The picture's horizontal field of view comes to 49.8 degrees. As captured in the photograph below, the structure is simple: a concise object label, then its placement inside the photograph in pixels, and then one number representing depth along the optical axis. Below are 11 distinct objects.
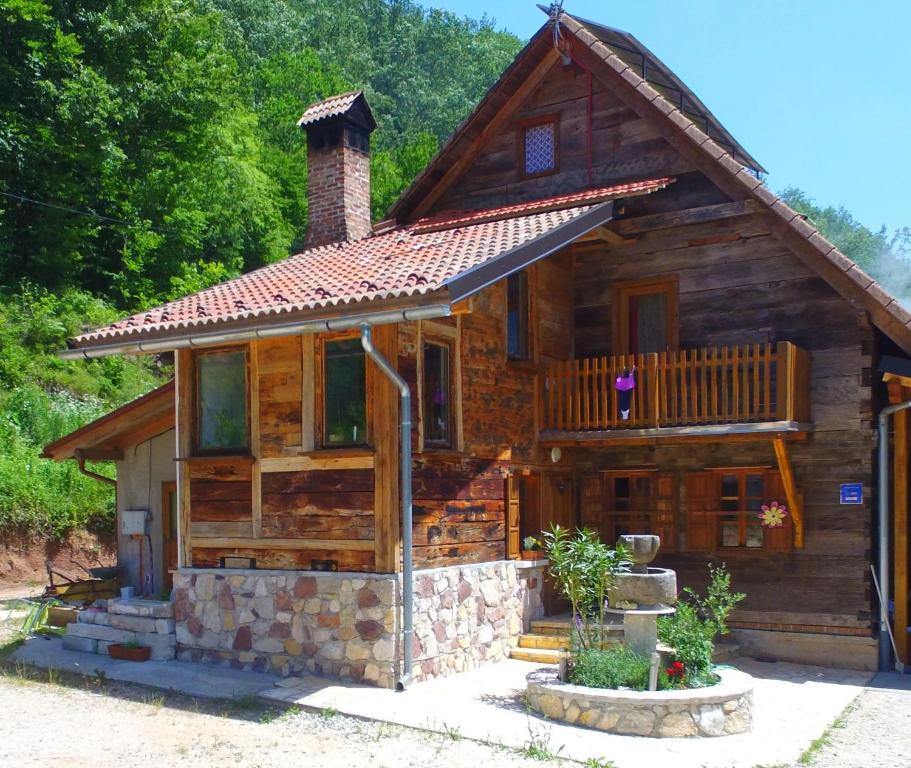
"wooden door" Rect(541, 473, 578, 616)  13.12
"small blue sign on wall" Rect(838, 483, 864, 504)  11.73
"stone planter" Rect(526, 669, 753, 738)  8.48
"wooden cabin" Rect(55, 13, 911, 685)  10.50
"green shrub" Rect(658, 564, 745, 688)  9.06
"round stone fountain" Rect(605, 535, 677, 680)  9.08
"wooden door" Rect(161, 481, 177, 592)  13.96
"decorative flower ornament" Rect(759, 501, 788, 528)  12.18
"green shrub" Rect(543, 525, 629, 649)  9.54
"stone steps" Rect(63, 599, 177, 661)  11.60
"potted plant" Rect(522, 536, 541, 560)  12.30
